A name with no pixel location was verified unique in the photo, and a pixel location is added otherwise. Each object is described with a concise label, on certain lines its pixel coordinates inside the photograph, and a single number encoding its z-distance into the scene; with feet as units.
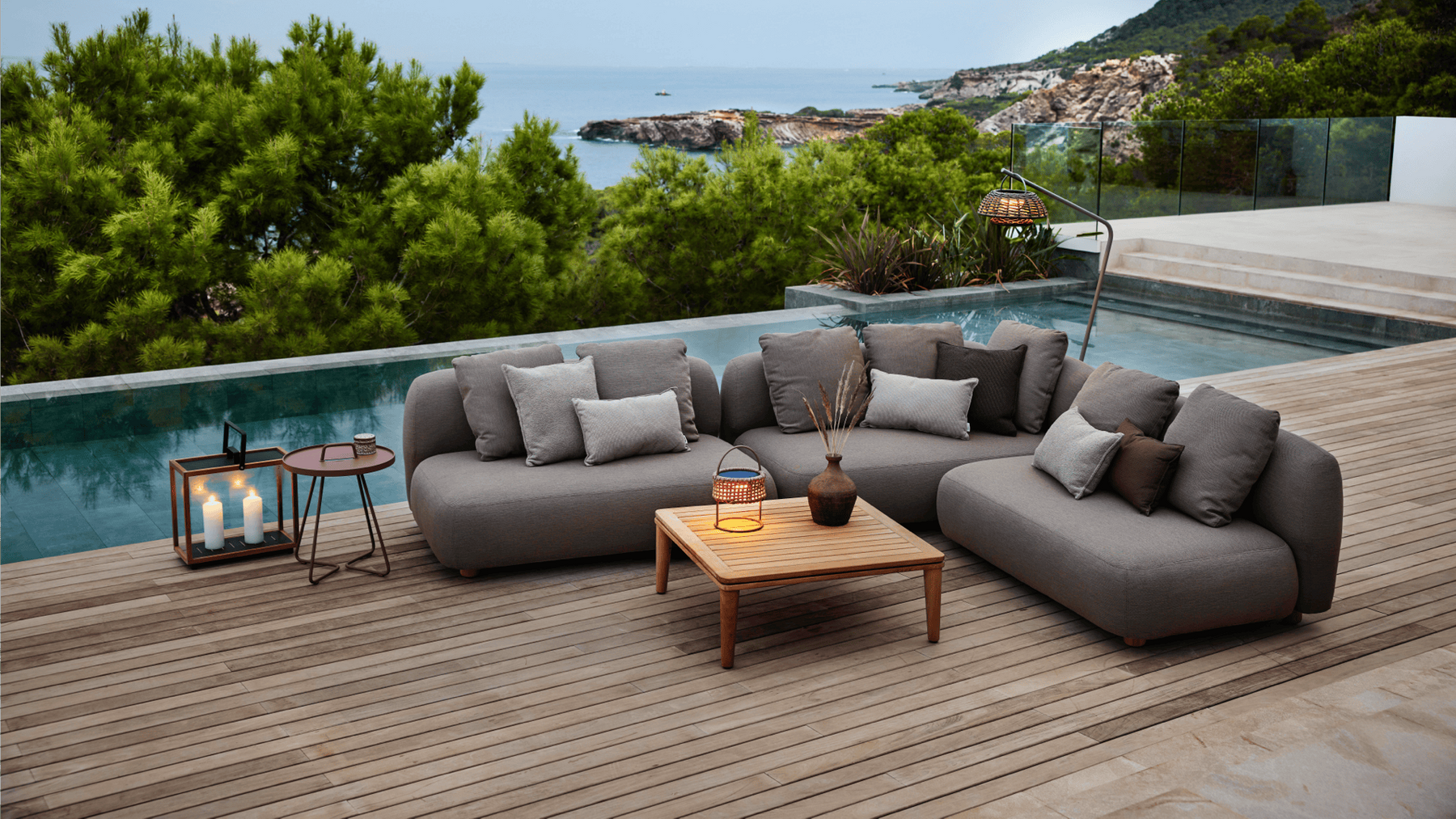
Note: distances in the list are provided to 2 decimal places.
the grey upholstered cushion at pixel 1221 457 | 11.82
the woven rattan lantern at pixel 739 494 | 12.28
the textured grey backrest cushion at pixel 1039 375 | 15.69
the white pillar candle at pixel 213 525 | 13.70
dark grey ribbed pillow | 15.66
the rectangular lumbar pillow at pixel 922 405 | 15.40
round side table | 13.01
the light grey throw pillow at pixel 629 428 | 14.20
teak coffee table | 11.07
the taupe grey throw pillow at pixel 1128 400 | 13.16
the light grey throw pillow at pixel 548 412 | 14.17
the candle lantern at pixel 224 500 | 13.69
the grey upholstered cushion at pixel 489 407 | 14.40
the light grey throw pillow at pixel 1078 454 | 12.78
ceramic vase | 12.26
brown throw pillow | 12.23
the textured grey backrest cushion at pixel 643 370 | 15.11
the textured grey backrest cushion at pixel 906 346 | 16.25
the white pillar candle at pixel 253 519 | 13.76
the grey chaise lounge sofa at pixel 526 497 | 13.14
